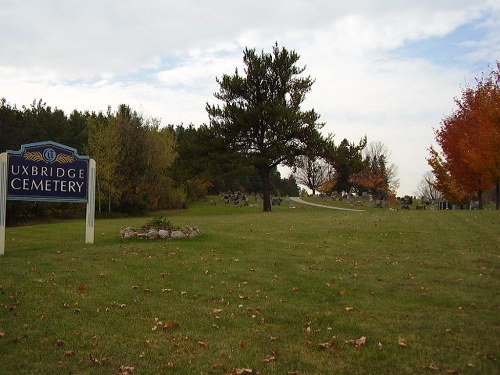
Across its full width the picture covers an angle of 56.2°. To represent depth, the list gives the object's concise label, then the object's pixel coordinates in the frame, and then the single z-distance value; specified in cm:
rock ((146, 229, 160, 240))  1455
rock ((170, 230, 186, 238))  1459
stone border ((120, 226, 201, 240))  1456
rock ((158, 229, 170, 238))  1452
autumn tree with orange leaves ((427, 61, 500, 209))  2517
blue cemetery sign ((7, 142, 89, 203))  1338
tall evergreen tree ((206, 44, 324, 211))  3441
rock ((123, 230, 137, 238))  1478
